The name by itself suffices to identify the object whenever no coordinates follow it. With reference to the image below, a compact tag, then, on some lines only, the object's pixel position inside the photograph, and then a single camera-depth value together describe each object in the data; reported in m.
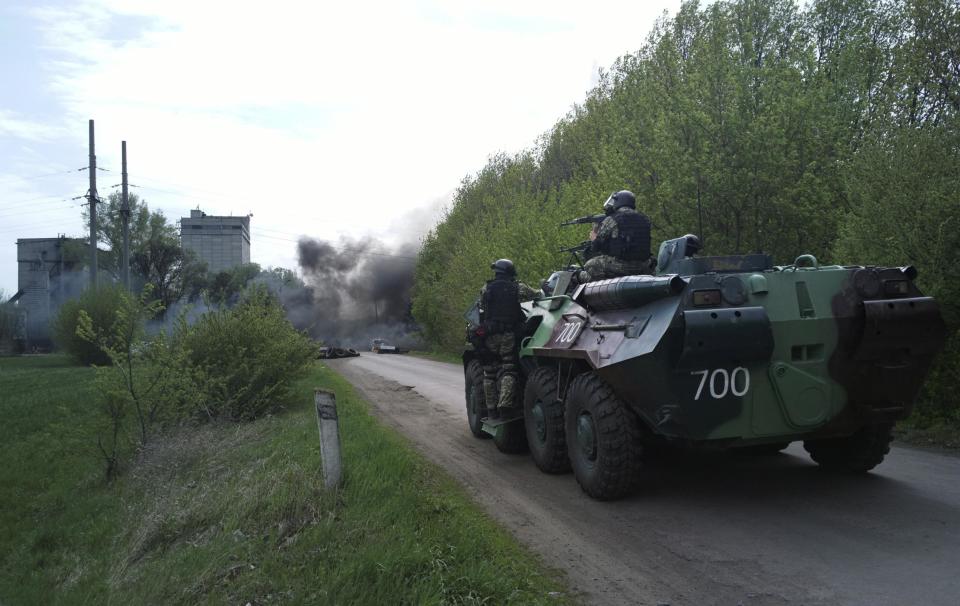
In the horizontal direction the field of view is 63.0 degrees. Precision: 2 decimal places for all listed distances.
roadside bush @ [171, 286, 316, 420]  12.07
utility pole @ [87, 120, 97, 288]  31.61
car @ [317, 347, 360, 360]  39.91
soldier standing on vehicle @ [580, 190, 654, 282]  7.07
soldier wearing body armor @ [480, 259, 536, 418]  8.38
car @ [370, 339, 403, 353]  49.69
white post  6.03
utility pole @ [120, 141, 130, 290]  31.64
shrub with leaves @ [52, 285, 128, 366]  32.97
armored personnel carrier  5.30
